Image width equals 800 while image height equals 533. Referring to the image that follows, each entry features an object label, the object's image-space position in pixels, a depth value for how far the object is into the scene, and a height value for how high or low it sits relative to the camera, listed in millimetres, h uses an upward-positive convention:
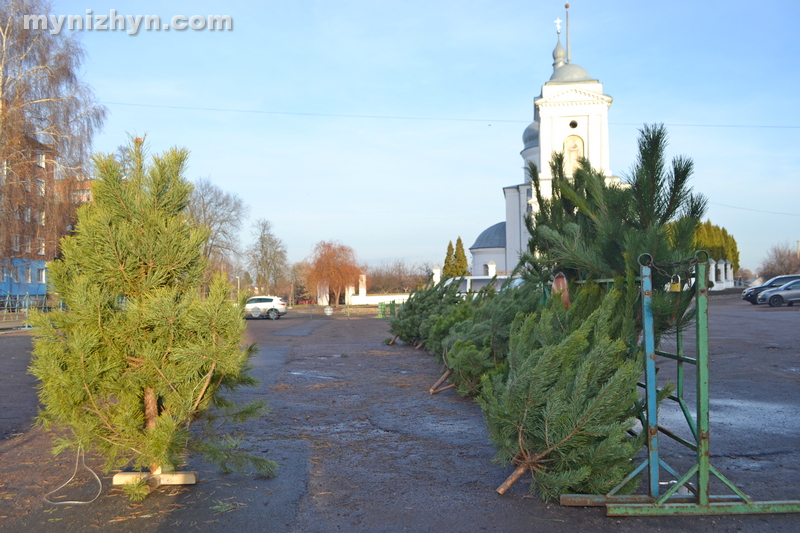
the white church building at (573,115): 47594 +13545
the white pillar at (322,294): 60500 -392
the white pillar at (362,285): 60781 +482
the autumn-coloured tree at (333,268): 58281 +2121
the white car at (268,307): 38625 -1035
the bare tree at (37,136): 23406 +6204
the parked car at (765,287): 34500 -47
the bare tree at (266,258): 69062 +3680
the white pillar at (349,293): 60131 -299
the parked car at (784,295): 31484 -462
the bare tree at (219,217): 50531 +6444
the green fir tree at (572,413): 4207 -883
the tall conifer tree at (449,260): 72506 +3529
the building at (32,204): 23734 +3533
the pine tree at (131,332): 4258 -281
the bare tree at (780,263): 74812 +2886
